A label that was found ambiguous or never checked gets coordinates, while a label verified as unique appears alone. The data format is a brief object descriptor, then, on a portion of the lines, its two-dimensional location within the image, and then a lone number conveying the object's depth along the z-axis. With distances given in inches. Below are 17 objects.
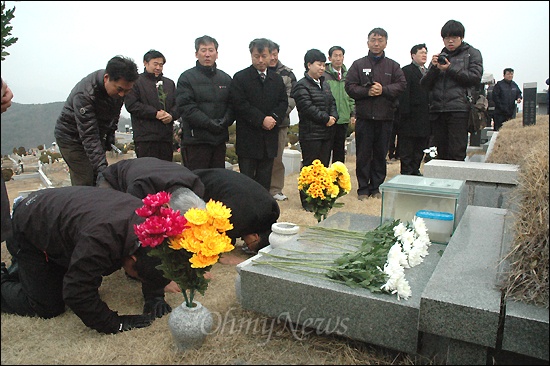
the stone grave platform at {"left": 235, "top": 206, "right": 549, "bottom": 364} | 63.9
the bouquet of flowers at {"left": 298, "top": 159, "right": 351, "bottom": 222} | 133.4
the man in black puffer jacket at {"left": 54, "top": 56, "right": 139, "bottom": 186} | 132.9
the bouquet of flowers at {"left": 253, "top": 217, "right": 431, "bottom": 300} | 79.7
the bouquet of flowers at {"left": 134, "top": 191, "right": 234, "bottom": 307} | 69.8
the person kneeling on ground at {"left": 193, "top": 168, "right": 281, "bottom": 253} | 129.6
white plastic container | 118.3
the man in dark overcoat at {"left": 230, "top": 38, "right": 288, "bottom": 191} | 182.1
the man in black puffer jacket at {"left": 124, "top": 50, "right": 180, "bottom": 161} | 180.7
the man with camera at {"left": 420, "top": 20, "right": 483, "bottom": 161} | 194.9
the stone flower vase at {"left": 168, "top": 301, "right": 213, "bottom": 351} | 73.7
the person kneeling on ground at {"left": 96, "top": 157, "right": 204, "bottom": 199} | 109.3
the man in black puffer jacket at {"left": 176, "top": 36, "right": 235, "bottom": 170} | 174.7
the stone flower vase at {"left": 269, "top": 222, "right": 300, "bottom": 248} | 113.7
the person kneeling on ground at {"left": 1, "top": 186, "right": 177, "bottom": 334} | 84.9
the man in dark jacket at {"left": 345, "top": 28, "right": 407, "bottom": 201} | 202.2
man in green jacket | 236.1
